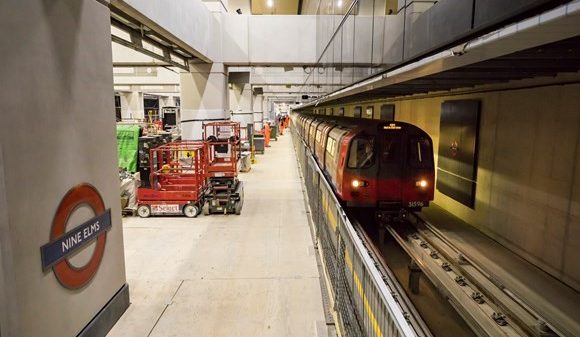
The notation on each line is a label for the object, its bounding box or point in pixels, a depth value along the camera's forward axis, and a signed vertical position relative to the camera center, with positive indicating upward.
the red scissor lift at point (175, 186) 8.97 -1.78
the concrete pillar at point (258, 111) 29.50 +0.37
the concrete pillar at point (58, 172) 2.88 -0.53
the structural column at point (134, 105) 30.34 +0.79
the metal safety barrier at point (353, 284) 2.15 -1.34
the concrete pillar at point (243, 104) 20.62 +0.65
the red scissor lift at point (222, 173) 9.19 -1.50
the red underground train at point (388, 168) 6.55 -0.89
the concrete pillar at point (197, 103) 11.95 +0.40
